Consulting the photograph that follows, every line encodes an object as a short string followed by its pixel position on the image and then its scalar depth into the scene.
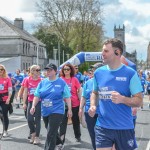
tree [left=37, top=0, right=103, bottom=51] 69.12
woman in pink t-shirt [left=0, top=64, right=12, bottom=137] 11.57
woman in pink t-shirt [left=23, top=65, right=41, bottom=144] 10.37
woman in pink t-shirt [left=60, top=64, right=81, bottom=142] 9.98
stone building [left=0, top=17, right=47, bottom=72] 69.94
